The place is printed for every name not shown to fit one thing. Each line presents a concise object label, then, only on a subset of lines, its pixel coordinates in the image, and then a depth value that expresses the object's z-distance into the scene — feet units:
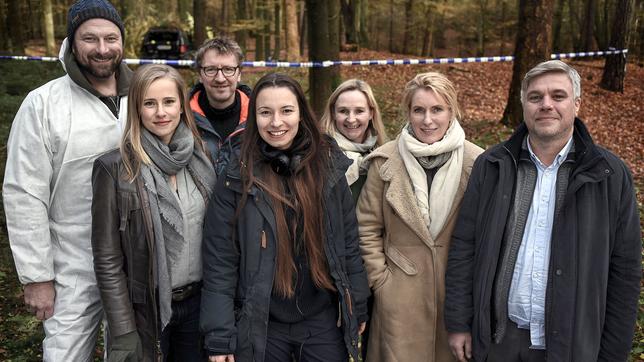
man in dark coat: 8.30
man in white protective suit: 9.32
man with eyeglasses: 12.71
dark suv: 64.69
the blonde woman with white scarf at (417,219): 9.96
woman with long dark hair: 9.02
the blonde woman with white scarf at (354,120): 12.09
